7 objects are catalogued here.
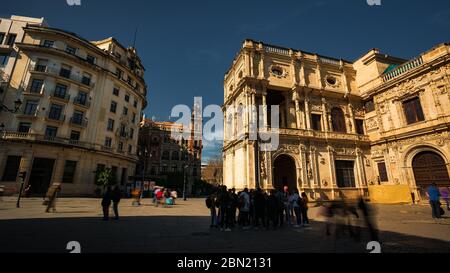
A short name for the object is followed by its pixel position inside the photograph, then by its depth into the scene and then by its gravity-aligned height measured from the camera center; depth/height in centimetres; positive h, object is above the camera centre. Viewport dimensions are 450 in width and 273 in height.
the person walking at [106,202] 977 -47
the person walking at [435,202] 1022 -27
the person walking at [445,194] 1420 +13
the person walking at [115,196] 1003 -19
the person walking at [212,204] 865 -43
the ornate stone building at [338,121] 1847 +735
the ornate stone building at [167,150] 5050 +1053
